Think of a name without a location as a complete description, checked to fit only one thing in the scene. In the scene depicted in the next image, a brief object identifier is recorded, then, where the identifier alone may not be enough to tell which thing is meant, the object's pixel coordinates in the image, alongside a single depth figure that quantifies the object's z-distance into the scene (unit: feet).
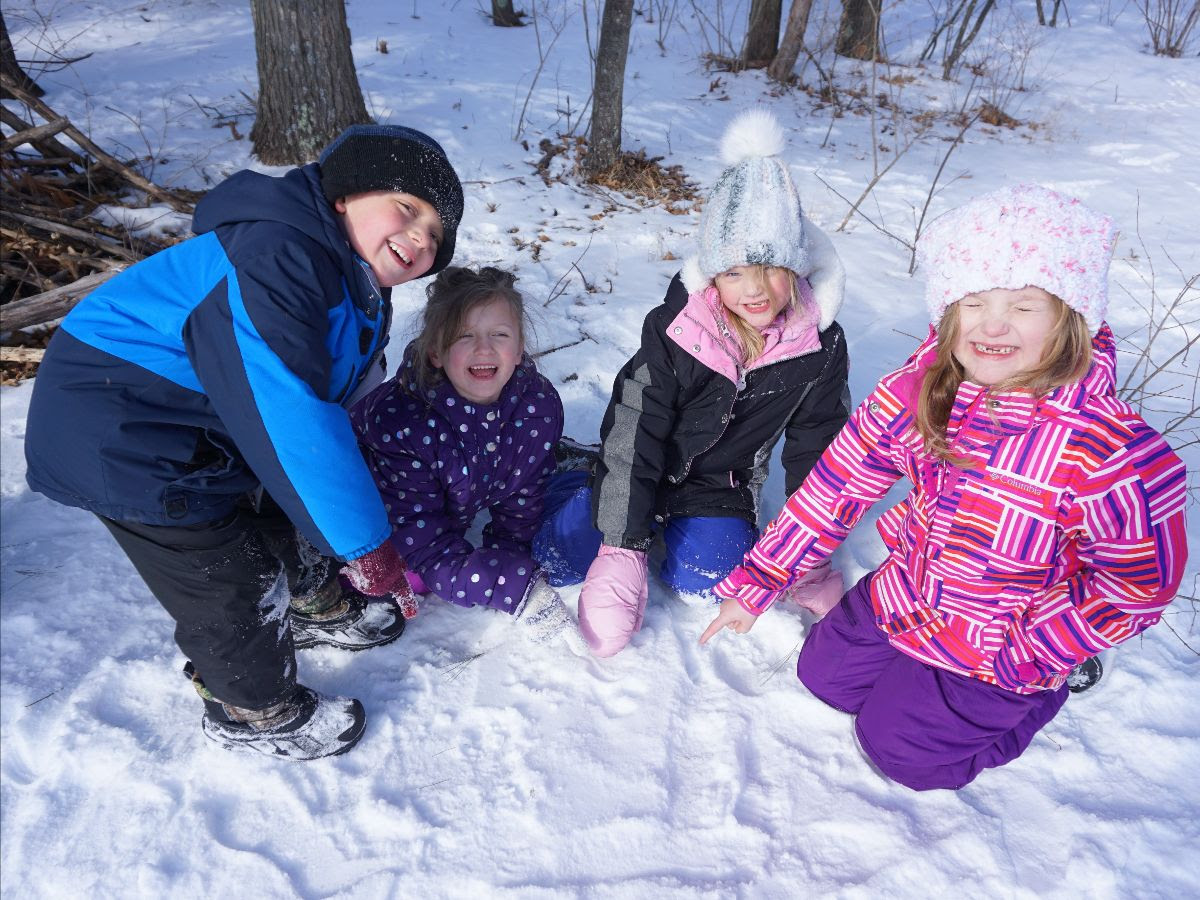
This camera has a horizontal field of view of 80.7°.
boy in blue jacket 4.58
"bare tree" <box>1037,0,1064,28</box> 29.48
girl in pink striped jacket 4.25
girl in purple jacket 6.52
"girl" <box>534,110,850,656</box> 6.10
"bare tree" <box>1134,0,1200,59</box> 26.40
